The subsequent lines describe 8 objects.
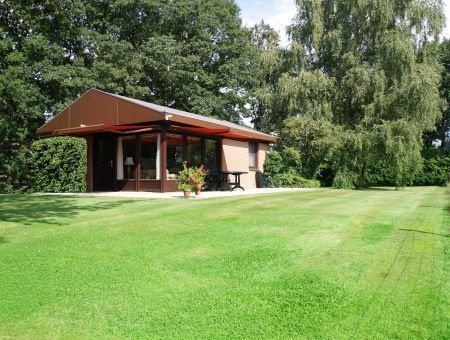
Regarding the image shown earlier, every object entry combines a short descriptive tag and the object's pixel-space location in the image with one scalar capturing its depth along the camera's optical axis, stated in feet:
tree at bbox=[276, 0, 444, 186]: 58.03
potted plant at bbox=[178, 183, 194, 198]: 35.60
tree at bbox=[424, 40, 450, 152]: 107.55
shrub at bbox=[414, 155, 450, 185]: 87.40
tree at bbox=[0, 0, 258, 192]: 64.34
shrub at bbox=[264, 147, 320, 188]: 63.13
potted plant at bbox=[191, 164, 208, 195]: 37.11
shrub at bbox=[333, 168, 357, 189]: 62.54
